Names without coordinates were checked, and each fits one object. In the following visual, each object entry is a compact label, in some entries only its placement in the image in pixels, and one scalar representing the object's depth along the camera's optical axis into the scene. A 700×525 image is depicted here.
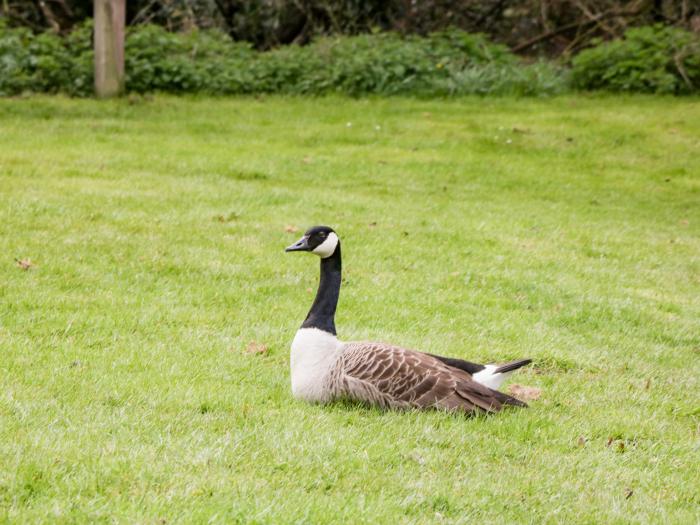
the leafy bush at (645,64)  40.09
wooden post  35.66
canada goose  11.72
